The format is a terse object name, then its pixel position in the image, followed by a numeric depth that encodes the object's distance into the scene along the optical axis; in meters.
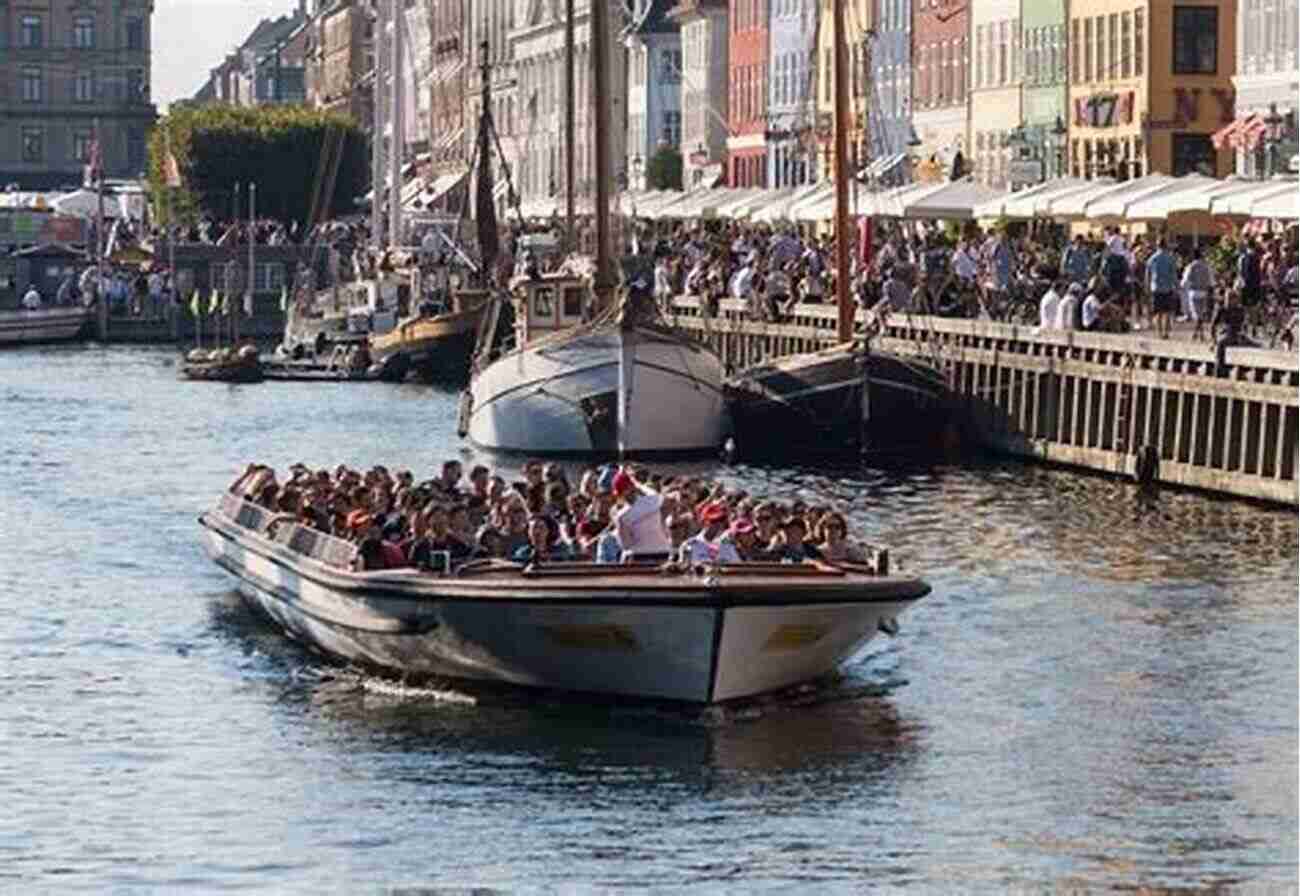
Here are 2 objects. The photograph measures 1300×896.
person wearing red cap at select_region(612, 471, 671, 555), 43.72
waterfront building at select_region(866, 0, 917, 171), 138.88
